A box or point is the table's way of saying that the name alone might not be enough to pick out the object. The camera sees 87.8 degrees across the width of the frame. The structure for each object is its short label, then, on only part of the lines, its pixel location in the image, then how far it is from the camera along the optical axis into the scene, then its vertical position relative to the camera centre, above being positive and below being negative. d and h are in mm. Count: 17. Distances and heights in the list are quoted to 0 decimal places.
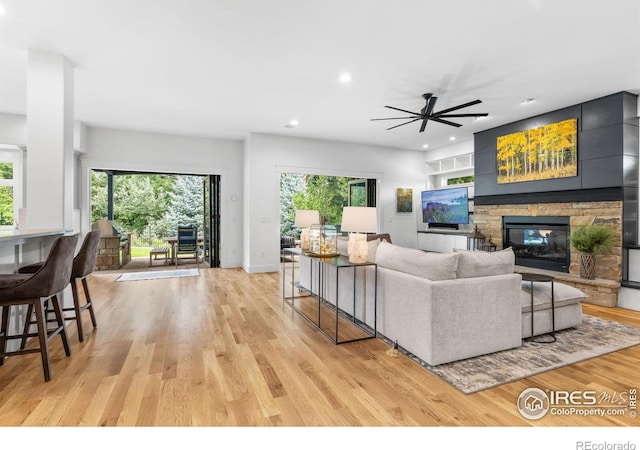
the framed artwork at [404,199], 8039 +551
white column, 3301 +812
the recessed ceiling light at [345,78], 3881 +1717
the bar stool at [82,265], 2914 -385
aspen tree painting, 4887 +1114
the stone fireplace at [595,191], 4320 +462
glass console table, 3041 -1003
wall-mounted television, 6875 +360
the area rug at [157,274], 5773 -975
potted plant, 4270 -265
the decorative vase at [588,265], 4398 -567
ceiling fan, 4215 +1421
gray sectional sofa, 2395 -643
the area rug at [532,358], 2215 -1036
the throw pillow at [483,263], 2490 -317
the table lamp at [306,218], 4544 +53
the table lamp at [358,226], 3158 -39
